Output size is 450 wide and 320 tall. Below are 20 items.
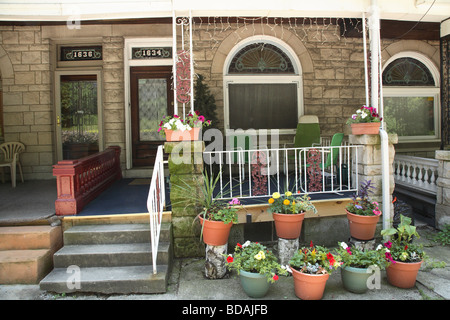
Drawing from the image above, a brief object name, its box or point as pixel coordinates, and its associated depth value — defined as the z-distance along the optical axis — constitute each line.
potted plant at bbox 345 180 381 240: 3.61
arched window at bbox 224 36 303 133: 6.15
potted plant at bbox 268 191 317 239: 3.50
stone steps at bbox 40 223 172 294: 3.06
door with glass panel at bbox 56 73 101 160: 6.14
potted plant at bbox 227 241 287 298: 2.92
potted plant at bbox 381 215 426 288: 3.10
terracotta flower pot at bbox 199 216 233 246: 3.32
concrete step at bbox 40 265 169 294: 3.04
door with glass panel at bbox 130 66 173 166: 6.19
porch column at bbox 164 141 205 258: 3.77
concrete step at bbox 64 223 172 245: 3.57
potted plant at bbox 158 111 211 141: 3.75
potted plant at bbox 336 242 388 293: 3.00
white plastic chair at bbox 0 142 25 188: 5.82
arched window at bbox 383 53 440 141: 6.65
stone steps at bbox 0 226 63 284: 3.23
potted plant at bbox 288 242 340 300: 2.86
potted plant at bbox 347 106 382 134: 4.06
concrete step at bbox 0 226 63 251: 3.47
